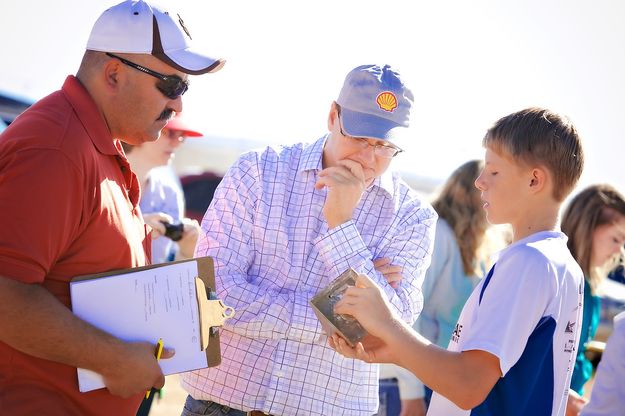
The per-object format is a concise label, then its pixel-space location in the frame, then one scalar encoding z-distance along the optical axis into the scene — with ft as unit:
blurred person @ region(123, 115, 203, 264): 15.39
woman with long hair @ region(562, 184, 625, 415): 14.70
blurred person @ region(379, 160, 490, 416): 15.25
